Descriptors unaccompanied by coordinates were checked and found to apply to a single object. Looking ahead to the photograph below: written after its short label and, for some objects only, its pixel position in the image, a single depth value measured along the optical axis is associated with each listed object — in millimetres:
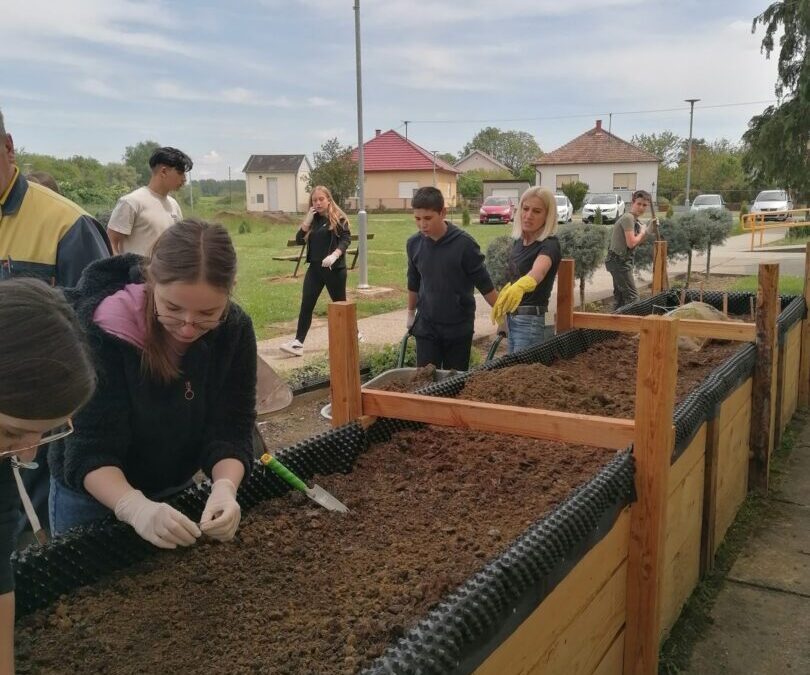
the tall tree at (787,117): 22641
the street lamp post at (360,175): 9696
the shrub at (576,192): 45094
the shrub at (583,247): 10328
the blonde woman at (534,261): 4383
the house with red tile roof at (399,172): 53781
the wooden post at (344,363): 2627
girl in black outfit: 6871
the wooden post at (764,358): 4219
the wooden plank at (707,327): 4277
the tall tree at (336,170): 35031
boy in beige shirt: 4480
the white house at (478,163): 76125
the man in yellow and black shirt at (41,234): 2225
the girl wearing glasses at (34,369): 1059
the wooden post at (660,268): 6621
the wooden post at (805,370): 5888
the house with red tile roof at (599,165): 56344
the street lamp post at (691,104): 43750
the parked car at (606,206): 31984
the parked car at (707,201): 33744
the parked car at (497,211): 34469
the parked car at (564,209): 30931
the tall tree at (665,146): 77312
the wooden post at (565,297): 4617
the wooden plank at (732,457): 3576
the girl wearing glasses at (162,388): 1665
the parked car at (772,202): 28469
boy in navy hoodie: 4414
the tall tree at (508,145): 92875
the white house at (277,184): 63781
